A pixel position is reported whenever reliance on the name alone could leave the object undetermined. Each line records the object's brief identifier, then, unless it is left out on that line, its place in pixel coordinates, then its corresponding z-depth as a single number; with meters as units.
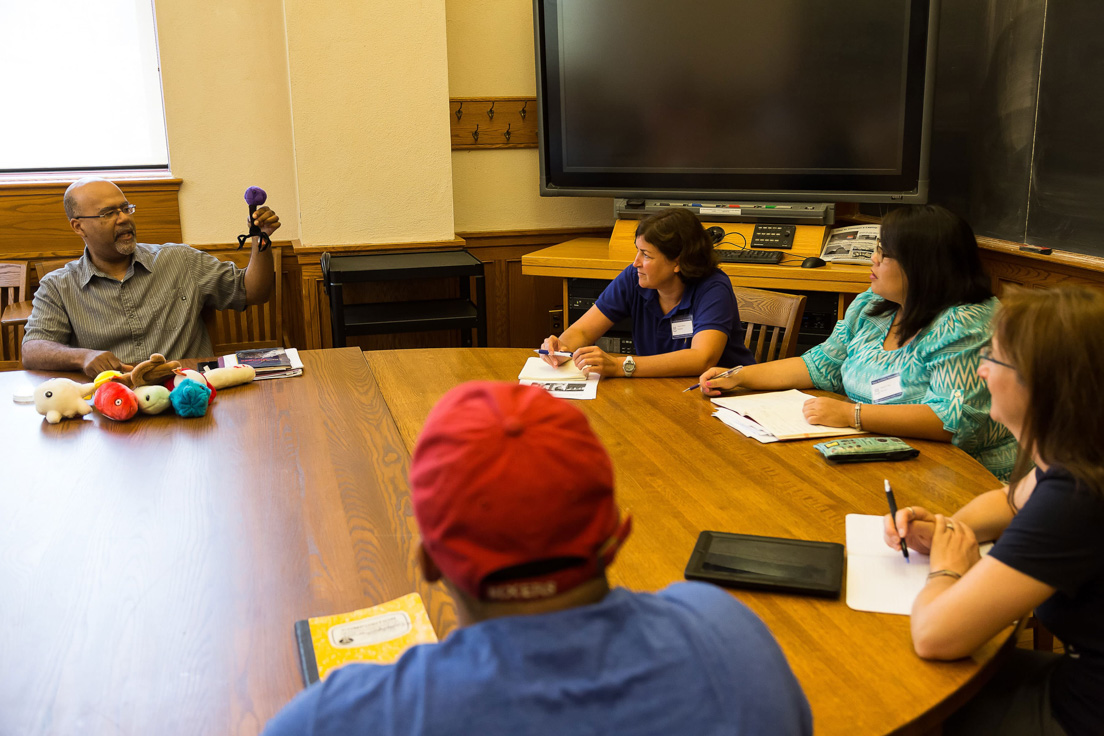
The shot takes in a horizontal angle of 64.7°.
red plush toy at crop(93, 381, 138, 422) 2.00
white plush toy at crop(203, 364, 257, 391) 2.22
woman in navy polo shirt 2.33
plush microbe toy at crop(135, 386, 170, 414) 2.03
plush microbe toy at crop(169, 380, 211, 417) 2.02
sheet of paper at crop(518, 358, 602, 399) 2.18
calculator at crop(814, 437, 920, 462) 1.67
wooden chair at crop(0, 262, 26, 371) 3.78
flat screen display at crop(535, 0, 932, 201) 3.33
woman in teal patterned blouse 1.79
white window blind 3.94
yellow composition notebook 1.08
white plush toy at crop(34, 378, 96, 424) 2.01
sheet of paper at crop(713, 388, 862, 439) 1.83
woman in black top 1.03
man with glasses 2.79
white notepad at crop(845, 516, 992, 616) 1.19
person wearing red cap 0.62
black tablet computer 1.21
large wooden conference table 1.02
